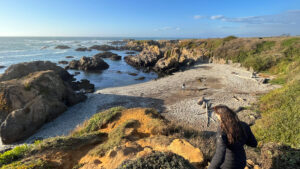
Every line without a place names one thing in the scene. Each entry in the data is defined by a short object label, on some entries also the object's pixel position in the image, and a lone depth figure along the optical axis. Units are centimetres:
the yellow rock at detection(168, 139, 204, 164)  442
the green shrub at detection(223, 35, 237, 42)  4611
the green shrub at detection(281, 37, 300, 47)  2977
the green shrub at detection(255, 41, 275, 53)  3349
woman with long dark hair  280
